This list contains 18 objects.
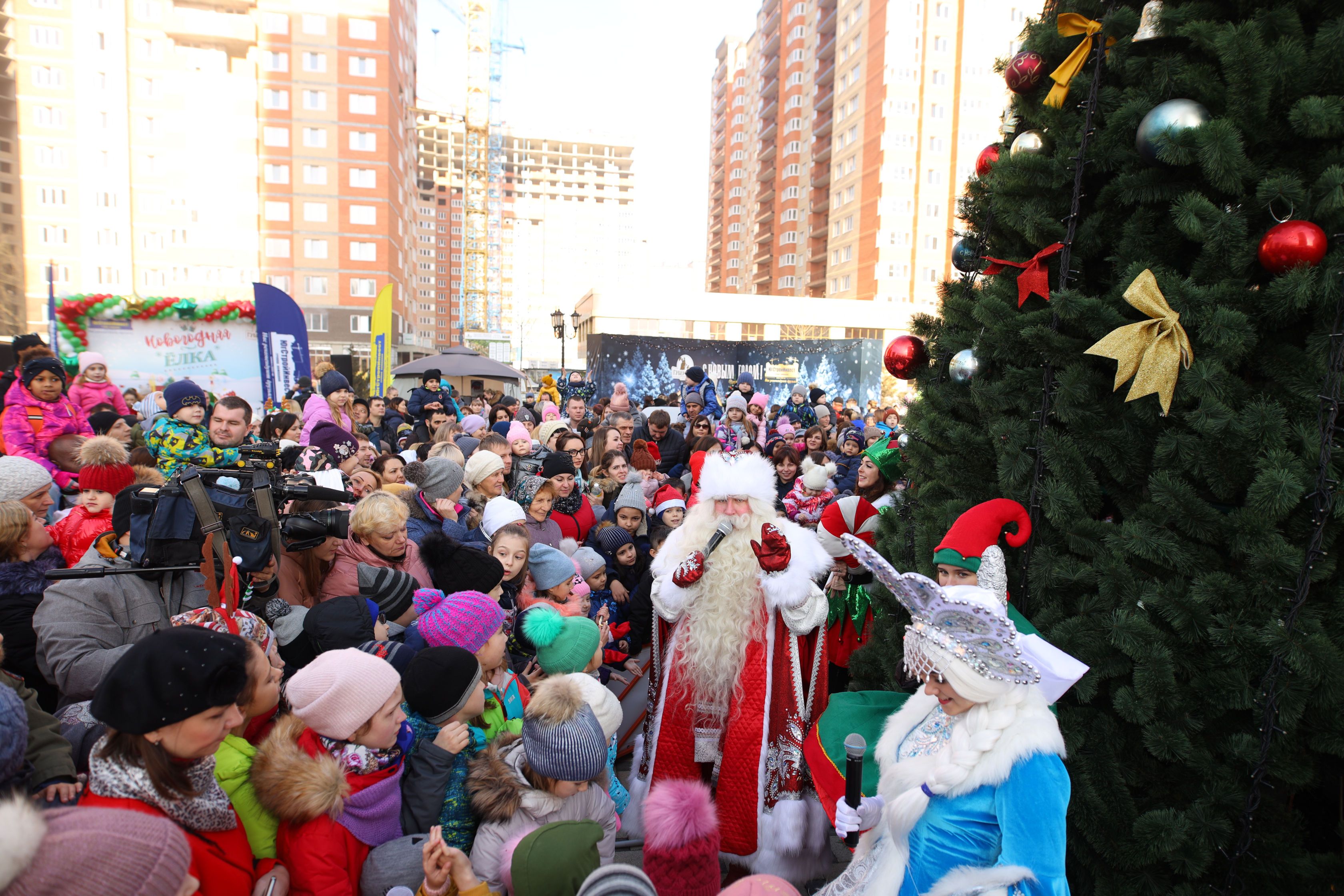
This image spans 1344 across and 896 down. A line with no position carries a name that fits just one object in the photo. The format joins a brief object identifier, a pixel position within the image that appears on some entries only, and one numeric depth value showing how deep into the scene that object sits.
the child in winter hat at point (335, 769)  1.96
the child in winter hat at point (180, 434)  4.65
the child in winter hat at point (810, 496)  5.73
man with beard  3.16
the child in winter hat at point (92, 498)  3.32
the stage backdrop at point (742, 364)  18.41
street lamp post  21.20
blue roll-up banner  9.55
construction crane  86.75
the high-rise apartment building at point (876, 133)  41.84
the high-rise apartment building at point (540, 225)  105.69
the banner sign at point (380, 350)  11.39
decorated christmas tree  1.95
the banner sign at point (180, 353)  9.97
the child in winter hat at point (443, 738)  2.22
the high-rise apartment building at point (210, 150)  38.47
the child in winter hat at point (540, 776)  2.14
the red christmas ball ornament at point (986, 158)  3.02
